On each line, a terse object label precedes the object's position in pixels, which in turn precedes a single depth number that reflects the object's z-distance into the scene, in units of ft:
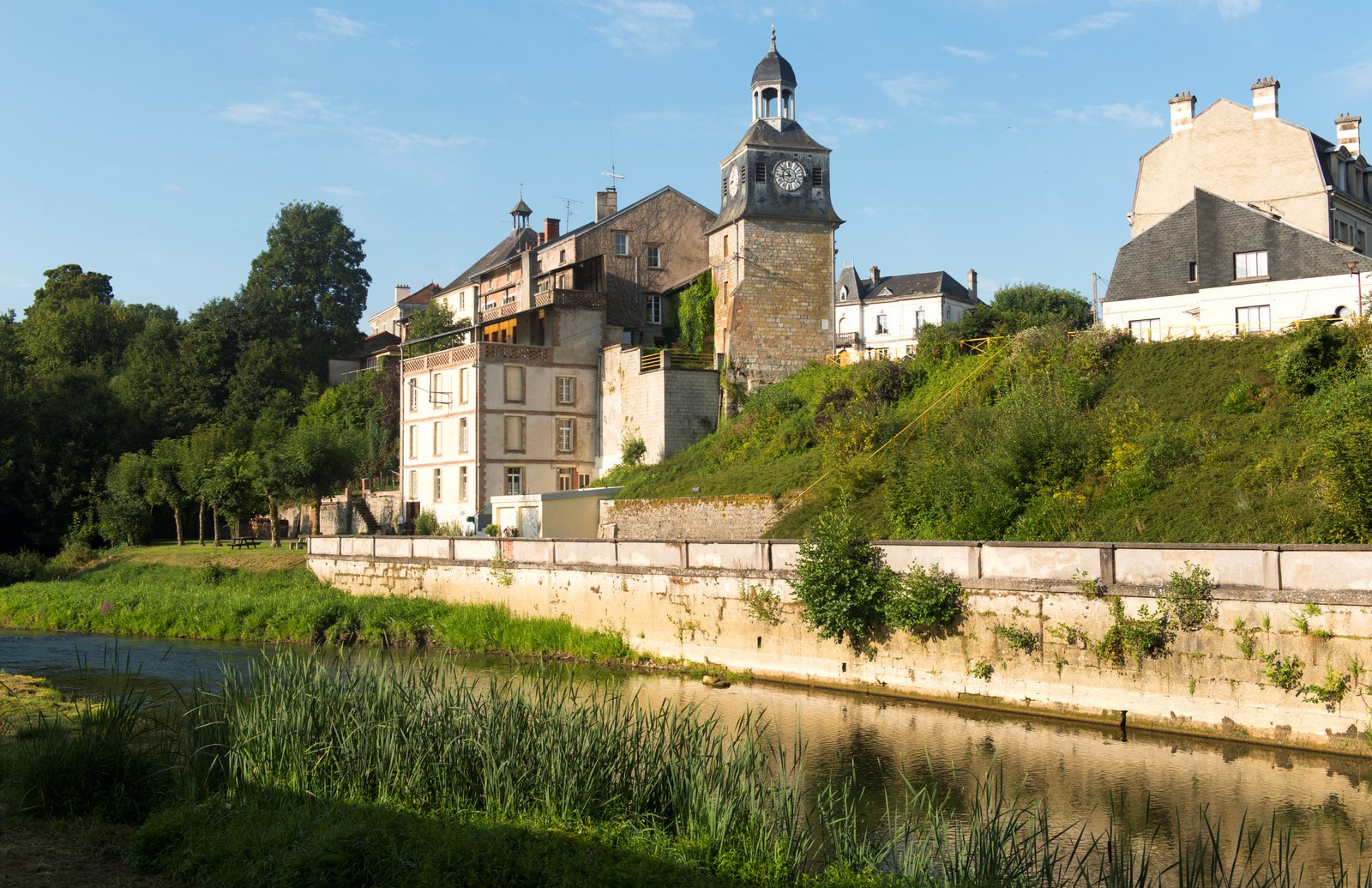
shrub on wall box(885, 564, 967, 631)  58.29
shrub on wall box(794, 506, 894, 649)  61.31
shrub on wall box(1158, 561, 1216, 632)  49.03
